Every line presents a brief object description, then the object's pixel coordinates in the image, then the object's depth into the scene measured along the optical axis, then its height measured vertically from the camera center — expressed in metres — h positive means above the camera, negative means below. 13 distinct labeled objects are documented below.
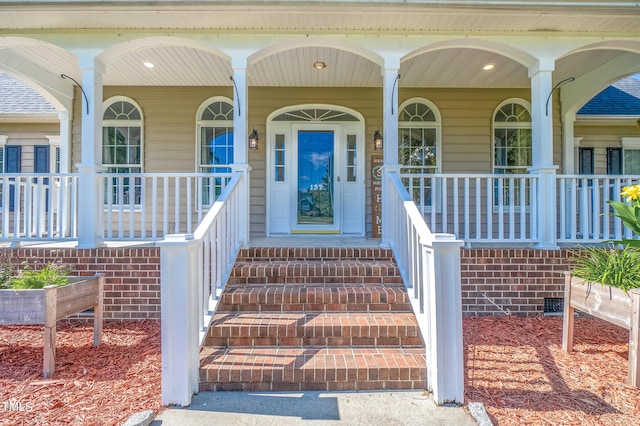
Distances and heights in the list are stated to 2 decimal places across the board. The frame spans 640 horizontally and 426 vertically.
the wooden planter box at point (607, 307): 2.64 -0.73
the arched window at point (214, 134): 6.51 +1.43
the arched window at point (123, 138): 6.52 +1.36
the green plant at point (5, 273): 3.14 -0.50
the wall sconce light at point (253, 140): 6.14 +1.25
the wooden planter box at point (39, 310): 2.85 -0.74
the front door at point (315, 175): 6.47 +0.71
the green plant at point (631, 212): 3.14 +0.03
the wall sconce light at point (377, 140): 6.21 +1.27
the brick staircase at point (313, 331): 2.56 -0.93
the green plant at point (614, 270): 2.90 -0.44
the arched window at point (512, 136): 6.65 +1.43
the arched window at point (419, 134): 6.61 +1.46
